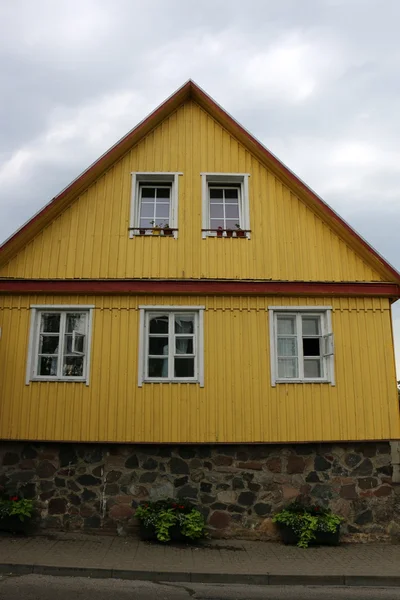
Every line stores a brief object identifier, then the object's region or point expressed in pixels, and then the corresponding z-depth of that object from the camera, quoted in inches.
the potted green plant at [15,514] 344.2
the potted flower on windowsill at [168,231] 410.9
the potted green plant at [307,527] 342.0
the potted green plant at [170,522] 338.3
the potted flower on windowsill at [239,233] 413.5
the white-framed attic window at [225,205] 414.0
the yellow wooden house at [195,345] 366.0
